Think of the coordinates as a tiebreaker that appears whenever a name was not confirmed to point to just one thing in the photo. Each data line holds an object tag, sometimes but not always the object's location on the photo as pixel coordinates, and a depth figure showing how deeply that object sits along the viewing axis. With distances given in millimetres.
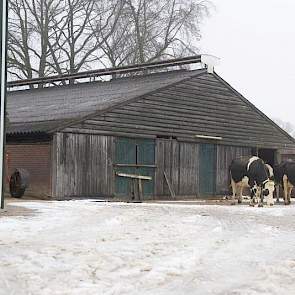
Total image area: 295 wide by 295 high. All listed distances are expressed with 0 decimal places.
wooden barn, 23125
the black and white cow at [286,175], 24250
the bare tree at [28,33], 46969
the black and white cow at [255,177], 22547
